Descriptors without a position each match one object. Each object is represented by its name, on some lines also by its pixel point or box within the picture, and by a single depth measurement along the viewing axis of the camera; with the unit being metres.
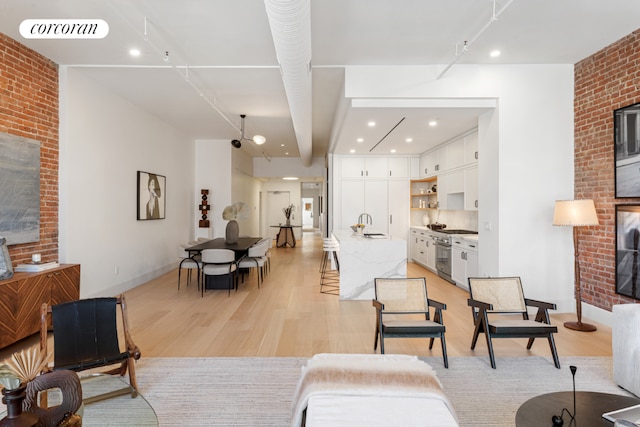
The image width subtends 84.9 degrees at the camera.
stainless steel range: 6.57
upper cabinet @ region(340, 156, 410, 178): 8.86
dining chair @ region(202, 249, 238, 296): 5.57
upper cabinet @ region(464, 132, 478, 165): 6.21
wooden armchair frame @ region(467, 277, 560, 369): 3.12
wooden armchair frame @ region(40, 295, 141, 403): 2.32
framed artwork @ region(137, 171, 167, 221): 6.47
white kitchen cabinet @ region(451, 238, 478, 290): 5.53
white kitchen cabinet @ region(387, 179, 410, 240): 8.88
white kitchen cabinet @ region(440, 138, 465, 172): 6.73
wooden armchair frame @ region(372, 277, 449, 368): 3.10
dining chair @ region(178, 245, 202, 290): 6.01
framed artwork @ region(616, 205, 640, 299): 3.78
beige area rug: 2.37
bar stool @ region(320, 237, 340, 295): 5.97
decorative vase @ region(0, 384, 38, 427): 1.25
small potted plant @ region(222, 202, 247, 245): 6.88
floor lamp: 4.03
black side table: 1.68
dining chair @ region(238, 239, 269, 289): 6.18
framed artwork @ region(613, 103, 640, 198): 3.75
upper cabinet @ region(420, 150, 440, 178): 7.85
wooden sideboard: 3.28
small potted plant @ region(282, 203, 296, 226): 14.08
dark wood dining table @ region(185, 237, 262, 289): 6.14
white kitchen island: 5.41
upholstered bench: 1.63
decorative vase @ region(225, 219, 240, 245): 6.88
